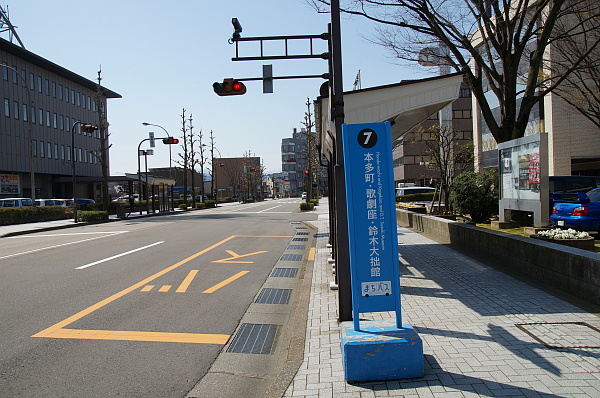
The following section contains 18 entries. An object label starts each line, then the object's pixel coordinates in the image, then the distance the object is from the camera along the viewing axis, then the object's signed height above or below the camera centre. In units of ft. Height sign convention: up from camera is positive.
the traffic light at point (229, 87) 39.93 +9.04
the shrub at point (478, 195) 47.21 -1.16
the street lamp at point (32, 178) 102.92 +4.11
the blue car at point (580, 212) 36.42 -2.47
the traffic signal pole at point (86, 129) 97.04 +14.30
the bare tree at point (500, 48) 37.96 +11.84
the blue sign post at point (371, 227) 14.30 -1.26
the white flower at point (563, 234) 27.27 -3.14
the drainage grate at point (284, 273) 32.40 -6.05
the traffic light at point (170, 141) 122.81 +14.08
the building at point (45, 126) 145.18 +24.69
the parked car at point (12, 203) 108.27 -1.23
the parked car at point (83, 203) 135.19 -2.25
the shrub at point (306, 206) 125.90 -4.76
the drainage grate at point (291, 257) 40.22 -6.05
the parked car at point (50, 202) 121.46 -1.61
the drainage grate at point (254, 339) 17.48 -6.03
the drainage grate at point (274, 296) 25.15 -6.05
